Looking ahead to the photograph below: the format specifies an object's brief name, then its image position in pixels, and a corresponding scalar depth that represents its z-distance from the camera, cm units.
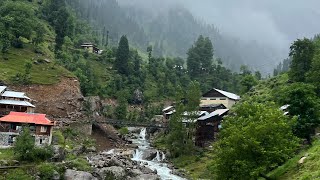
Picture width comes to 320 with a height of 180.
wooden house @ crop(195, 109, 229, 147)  9750
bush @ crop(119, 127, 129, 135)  11456
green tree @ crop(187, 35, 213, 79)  17950
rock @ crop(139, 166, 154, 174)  7063
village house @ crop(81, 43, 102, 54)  16881
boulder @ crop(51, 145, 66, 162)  6431
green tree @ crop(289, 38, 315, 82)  8812
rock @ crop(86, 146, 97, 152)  8480
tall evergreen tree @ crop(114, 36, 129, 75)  15262
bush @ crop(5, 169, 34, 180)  5147
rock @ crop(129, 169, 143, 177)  6569
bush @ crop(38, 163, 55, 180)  5559
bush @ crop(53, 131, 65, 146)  7889
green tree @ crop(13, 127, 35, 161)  6012
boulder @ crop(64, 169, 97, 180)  5749
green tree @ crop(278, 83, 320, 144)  5403
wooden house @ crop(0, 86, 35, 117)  8263
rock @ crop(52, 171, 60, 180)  5628
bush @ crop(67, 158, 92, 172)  6159
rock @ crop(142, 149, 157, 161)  9025
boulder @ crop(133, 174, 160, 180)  6454
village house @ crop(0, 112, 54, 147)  7144
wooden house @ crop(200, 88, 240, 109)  11819
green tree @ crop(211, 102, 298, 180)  4303
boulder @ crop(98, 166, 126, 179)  6193
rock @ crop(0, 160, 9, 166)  5710
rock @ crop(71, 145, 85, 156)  7634
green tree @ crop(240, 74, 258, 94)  12250
